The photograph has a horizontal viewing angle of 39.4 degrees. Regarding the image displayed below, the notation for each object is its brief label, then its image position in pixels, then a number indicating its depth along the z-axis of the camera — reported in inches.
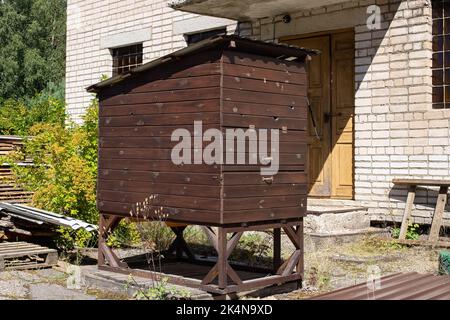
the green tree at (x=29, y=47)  1262.3
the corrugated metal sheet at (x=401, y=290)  145.3
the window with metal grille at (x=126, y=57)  573.5
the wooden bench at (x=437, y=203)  343.3
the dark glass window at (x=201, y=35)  496.2
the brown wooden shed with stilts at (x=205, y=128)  226.8
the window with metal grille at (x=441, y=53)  365.7
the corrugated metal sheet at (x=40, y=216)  298.5
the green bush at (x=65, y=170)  346.6
